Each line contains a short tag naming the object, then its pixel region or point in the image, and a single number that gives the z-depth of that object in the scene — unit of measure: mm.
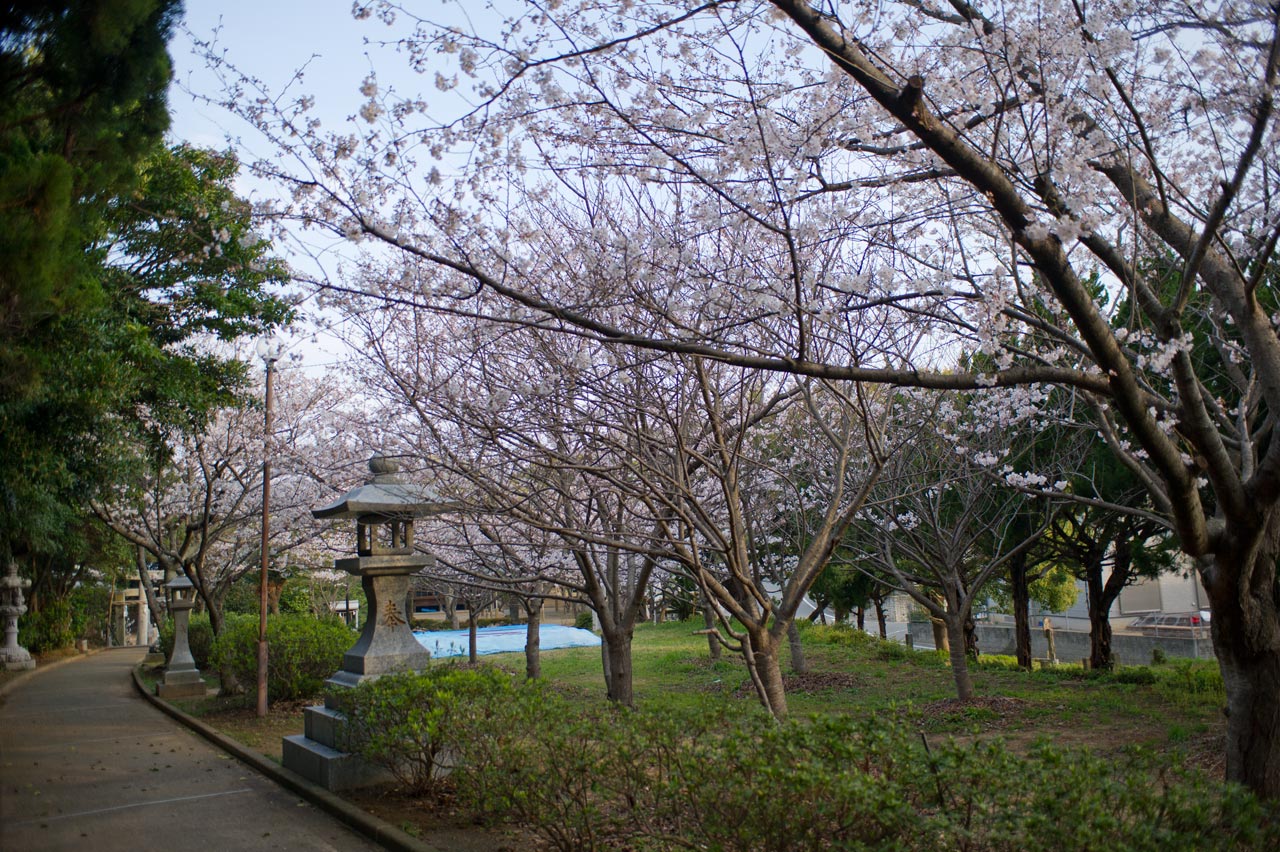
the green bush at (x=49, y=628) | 25459
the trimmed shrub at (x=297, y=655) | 12008
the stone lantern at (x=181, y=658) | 15016
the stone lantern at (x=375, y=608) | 7410
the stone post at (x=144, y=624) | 36469
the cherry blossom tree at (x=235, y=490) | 15125
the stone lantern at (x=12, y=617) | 21547
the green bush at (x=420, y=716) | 5973
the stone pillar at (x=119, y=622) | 38312
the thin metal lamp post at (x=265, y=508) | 11453
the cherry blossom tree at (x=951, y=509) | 10219
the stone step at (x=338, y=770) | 6980
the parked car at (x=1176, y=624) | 20797
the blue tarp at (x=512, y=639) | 27062
